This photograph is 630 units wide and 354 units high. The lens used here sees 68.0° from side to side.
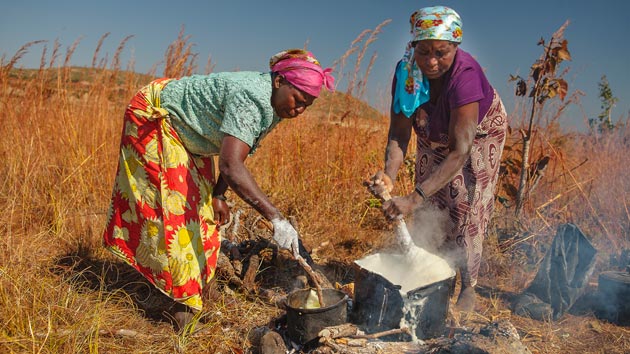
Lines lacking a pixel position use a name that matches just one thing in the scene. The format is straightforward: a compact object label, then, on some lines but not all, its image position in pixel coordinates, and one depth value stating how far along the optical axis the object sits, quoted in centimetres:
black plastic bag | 297
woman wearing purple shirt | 236
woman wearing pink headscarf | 211
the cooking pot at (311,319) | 231
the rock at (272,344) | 228
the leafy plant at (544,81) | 353
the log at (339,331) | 230
